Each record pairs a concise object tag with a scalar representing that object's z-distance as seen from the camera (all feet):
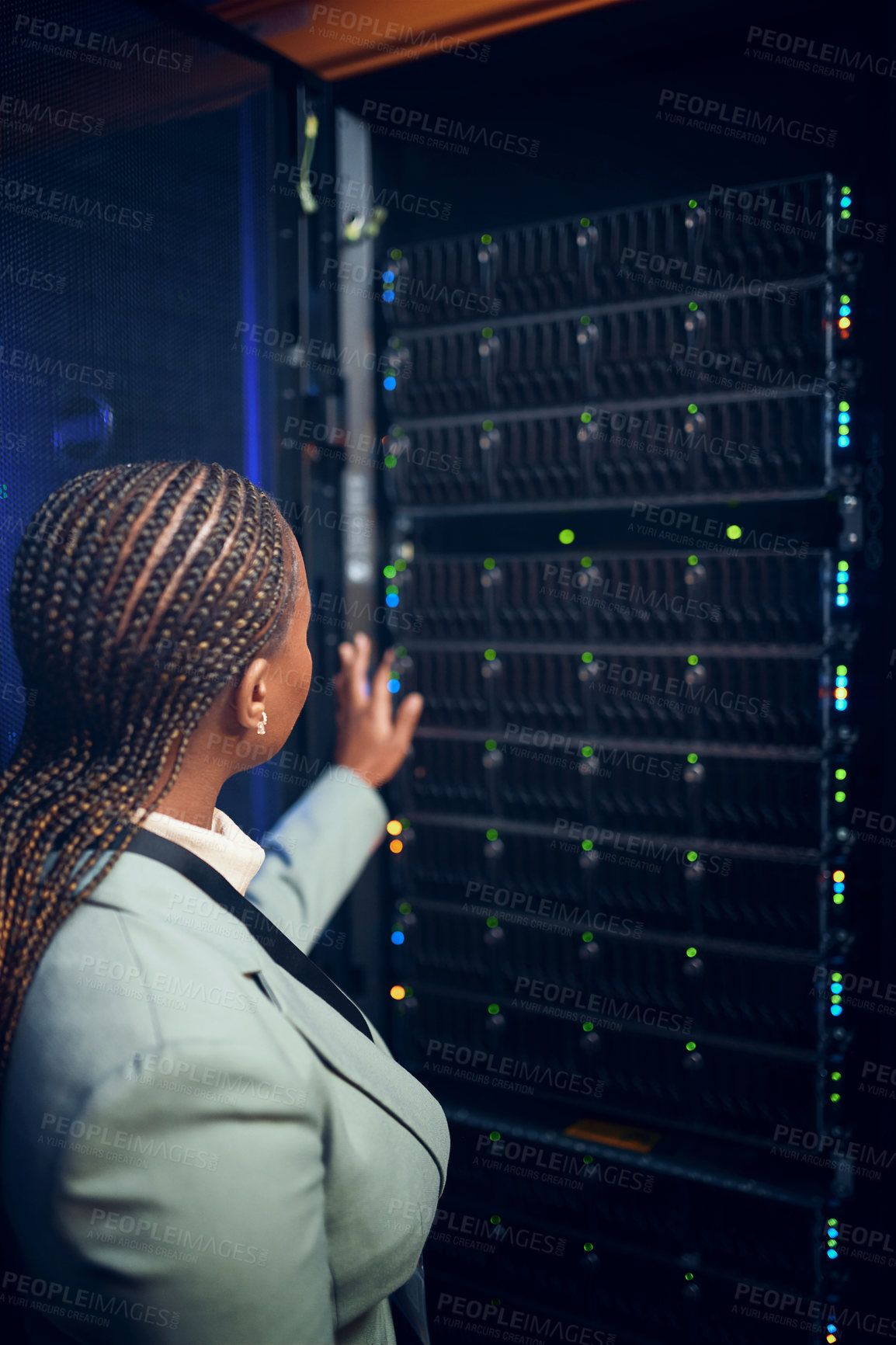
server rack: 5.99
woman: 3.06
